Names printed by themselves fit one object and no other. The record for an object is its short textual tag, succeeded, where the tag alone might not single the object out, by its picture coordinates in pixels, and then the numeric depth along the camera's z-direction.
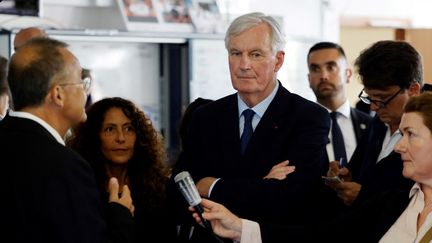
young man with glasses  4.49
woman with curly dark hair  5.05
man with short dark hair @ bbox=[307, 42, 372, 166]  6.99
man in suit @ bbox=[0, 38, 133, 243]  3.31
